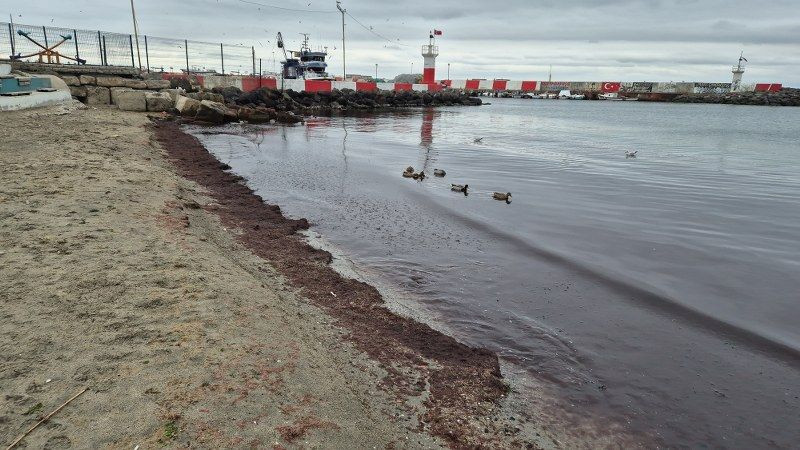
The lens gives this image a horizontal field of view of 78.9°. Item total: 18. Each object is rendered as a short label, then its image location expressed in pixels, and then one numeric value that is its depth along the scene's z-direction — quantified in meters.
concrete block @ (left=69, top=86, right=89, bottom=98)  22.20
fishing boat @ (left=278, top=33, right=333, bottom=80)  60.31
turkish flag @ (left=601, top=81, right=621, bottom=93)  106.44
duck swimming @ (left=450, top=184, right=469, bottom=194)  11.58
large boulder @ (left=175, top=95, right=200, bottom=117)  23.83
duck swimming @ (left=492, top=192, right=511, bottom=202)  10.84
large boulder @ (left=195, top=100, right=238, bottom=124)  23.97
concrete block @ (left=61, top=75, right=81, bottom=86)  22.33
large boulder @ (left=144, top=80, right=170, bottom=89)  26.30
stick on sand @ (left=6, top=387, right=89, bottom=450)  2.22
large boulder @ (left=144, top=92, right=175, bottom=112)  23.20
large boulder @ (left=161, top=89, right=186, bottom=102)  25.72
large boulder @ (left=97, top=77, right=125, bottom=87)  23.68
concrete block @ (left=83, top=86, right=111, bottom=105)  23.16
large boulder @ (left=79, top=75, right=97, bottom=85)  23.02
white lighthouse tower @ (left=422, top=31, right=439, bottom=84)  65.25
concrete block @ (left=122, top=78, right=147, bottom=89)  24.84
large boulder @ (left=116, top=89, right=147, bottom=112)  22.20
